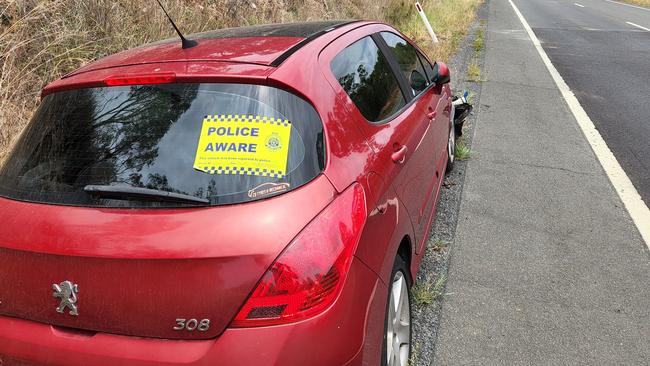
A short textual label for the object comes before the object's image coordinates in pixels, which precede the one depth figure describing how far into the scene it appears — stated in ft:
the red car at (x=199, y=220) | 5.12
